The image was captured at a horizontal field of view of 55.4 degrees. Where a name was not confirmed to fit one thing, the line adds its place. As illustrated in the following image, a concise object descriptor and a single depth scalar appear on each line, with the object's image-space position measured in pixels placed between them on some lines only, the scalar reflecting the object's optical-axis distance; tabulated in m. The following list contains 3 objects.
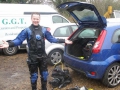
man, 2.30
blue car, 2.49
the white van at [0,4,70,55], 4.85
